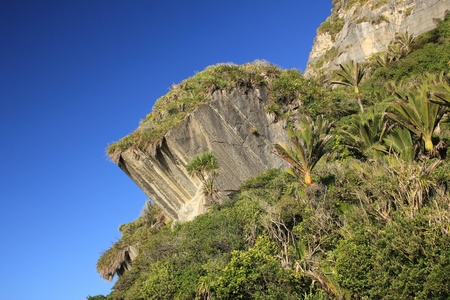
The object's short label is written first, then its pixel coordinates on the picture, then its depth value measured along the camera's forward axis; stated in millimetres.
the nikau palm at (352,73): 24953
